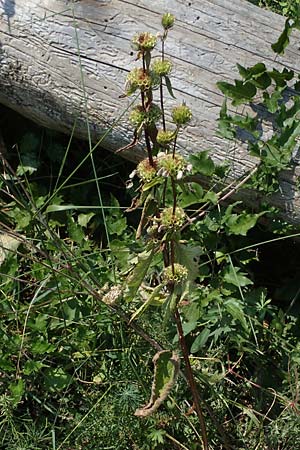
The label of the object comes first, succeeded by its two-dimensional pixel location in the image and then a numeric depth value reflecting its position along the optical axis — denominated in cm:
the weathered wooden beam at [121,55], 300
